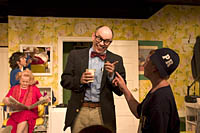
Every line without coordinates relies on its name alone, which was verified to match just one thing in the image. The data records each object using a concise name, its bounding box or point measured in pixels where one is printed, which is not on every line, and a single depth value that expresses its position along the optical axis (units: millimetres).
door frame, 3256
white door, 3057
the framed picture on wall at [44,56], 3164
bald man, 1527
